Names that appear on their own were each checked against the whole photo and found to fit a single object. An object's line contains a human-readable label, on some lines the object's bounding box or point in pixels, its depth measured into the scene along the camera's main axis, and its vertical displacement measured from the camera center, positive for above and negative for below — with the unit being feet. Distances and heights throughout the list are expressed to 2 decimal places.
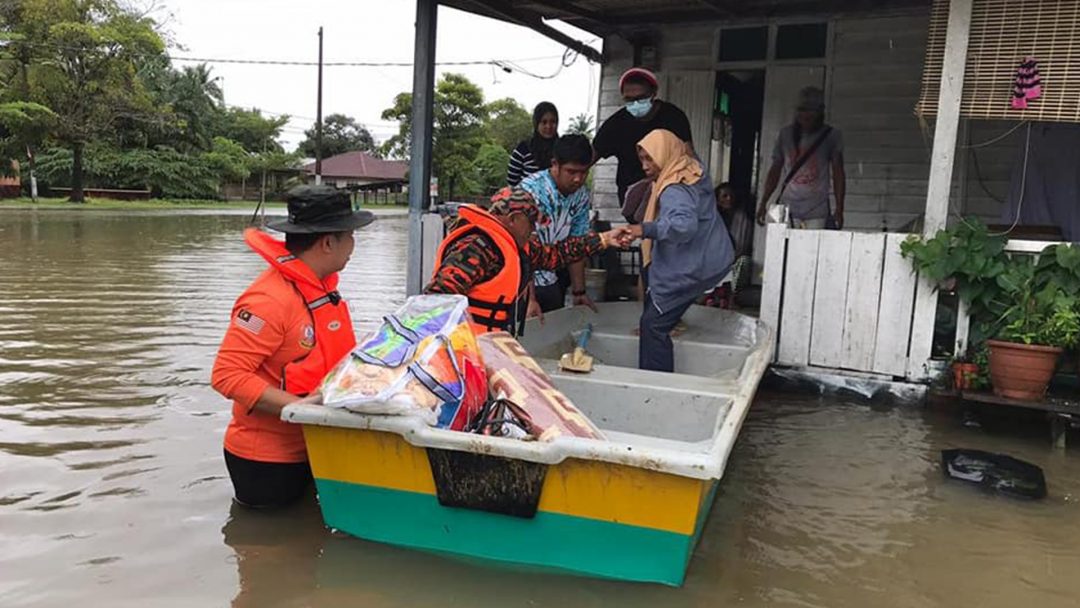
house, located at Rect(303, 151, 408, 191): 172.55 +6.62
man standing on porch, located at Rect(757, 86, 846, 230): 21.81 +1.55
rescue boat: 8.39 -3.21
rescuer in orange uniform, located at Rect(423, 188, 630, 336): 11.48 -0.78
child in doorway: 23.06 -0.90
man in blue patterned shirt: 13.92 +0.26
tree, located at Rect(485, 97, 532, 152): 165.89 +18.08
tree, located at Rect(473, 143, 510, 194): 131.18 +6.06
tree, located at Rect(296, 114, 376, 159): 222.48 +17.15
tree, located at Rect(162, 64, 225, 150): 130.62 +14.76
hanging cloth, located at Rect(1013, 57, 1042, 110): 15.31 +2.88
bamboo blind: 15.07 +3.46
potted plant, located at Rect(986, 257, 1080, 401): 14.64 -1.83
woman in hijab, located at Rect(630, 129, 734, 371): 13.92 -0.43
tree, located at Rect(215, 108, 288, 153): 166.09 +13.43
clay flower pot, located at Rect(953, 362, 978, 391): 15.88 -2.86
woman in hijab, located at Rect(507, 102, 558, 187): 20.21 +1.59
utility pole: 102.12 +8.02
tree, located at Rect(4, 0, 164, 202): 96.37 +15.91
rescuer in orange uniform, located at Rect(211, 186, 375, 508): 9.61 -1.76
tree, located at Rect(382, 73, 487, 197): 120.06 +12.29
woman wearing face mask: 19.30 +2.30
